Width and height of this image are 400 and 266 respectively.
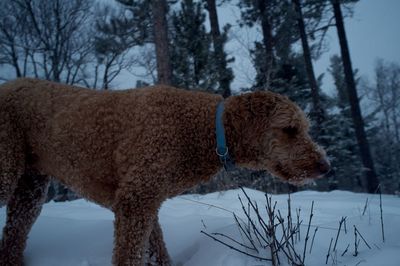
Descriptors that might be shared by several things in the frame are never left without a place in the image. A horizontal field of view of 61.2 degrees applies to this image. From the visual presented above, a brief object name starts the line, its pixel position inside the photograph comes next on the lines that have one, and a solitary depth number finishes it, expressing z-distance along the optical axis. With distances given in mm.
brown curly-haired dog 2375
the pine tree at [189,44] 15516
